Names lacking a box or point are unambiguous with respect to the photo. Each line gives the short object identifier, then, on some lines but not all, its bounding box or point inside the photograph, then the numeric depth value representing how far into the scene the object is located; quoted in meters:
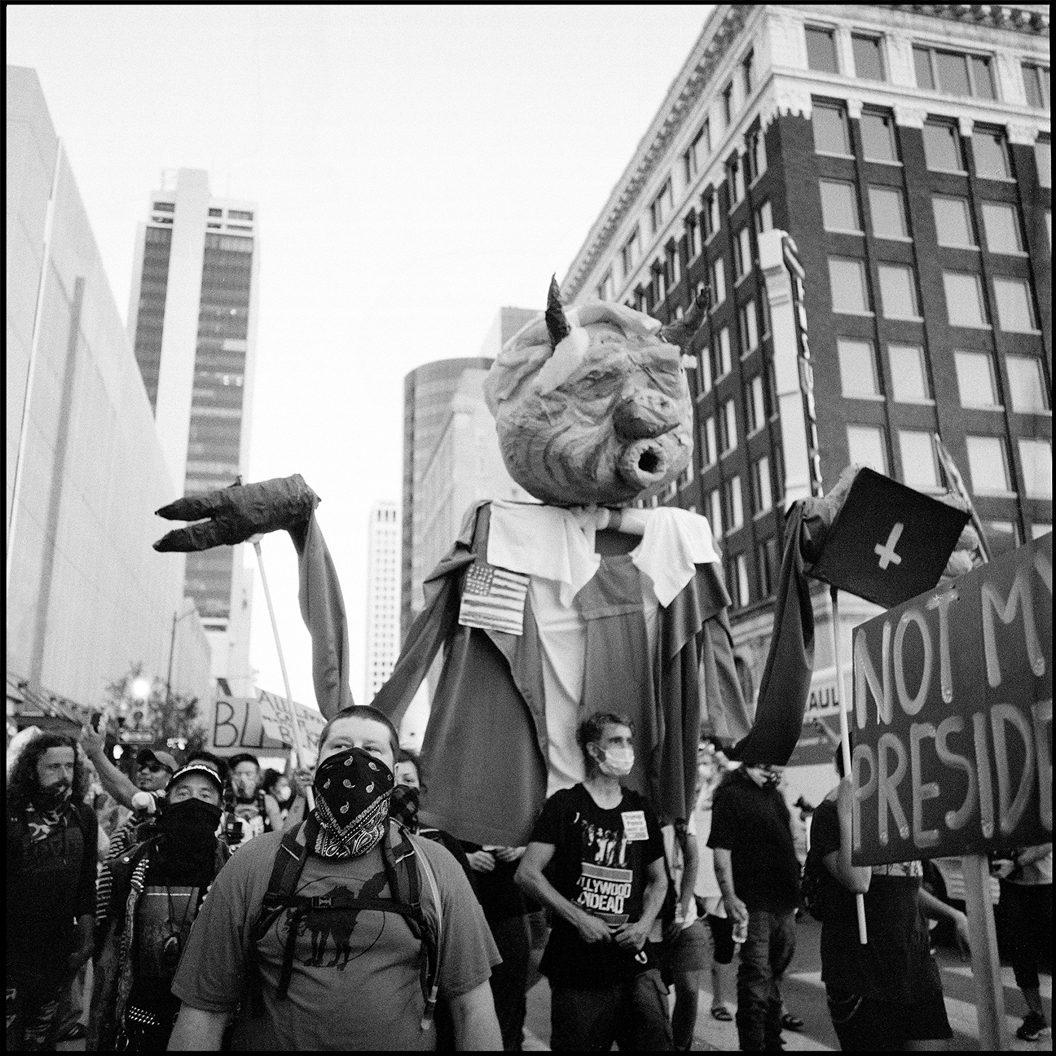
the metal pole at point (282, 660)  4.70
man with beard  5.30
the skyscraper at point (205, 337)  129.38
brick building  28.33
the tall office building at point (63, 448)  22.47
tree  33.03
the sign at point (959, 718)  2.67
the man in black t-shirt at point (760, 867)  6.12
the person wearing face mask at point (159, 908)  3.97
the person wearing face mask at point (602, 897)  4.02
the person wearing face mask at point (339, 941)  2.71
